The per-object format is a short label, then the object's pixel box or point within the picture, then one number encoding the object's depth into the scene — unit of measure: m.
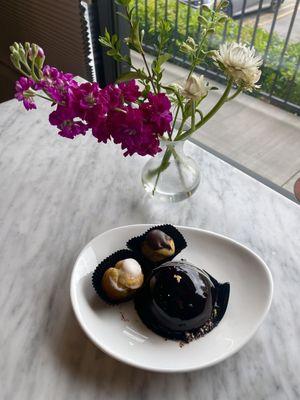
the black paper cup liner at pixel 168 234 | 0.56
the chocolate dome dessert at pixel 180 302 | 0.47
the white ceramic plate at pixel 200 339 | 0.47
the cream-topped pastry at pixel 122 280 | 0.50
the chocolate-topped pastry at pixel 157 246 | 0.55
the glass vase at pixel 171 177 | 0.64
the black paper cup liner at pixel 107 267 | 0.52
